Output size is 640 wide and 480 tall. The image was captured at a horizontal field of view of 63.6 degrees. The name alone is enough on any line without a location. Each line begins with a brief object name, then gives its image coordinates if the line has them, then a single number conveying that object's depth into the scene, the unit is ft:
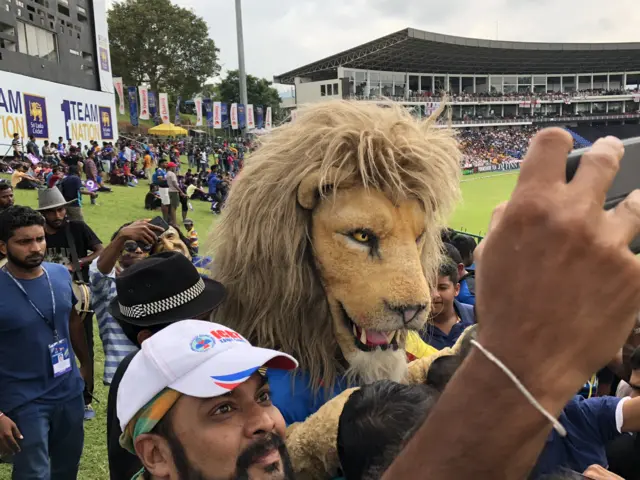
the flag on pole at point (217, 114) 91.68
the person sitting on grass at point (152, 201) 41.16
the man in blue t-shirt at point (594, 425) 5.80
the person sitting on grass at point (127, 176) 55.88
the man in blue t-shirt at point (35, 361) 8.68
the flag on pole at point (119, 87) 84.84
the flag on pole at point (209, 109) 93.66
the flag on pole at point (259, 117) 102.27
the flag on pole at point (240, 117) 98.96
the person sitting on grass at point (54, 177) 34.22
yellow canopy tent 80.54
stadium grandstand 148.77
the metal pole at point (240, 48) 51.24
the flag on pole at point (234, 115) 90.90
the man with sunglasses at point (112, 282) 10.18
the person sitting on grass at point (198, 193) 51.73
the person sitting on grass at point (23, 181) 39.40
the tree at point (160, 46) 122.72
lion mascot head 5.51
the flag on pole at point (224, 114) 94.33
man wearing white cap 3.84
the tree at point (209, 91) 150.92
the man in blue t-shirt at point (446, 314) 9.04
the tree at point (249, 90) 159.43
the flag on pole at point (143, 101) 86.43
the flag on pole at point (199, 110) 92.84
